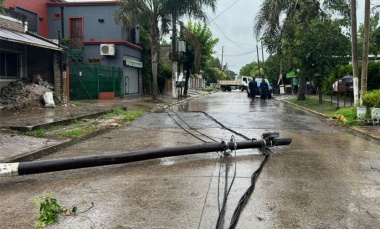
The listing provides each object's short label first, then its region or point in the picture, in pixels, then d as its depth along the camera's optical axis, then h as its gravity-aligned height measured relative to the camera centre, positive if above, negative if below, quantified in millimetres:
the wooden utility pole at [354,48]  15000 +1624
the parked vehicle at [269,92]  34081 -299
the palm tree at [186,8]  23609 +5176
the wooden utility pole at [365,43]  14125 +1704
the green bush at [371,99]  12738 -332
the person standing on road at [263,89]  29188 +14
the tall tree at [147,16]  23172 +4587
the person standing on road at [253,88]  30347 +95
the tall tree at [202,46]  34750 +4102
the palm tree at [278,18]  24734 +4818
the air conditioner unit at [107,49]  27906 +2933
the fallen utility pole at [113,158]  5582 -1116
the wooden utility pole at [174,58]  29125 +2374
